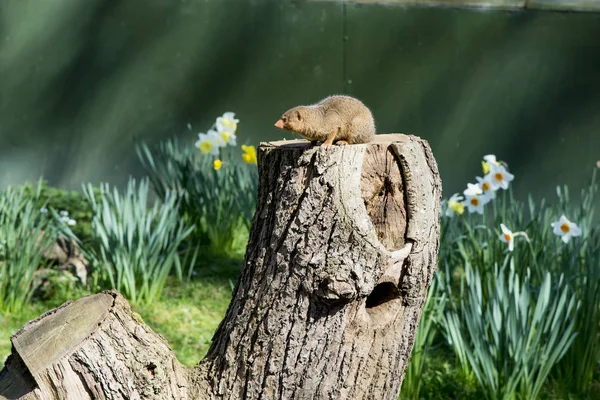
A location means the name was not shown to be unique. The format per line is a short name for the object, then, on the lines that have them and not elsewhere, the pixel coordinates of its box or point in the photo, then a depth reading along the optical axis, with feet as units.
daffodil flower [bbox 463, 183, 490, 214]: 25.12
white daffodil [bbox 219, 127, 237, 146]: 30.96
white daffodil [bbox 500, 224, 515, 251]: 22.33
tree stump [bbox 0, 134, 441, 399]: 12.85
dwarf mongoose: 14.14
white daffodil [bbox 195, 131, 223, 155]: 30.83
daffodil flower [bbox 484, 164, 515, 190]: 24.94
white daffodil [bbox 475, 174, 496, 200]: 25.01
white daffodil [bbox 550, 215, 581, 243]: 22.81
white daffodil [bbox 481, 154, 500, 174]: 25.38
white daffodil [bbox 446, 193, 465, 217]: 25.70
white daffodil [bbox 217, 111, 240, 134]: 31.12
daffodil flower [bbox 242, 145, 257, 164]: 29.50
